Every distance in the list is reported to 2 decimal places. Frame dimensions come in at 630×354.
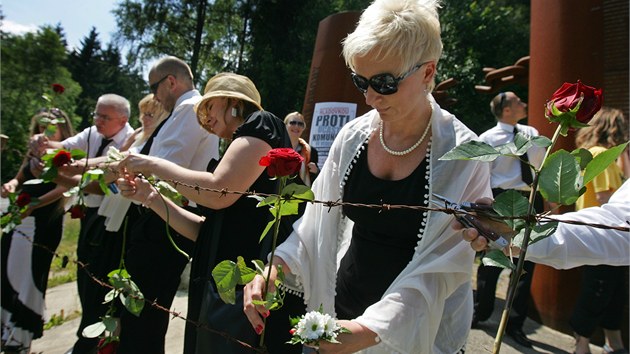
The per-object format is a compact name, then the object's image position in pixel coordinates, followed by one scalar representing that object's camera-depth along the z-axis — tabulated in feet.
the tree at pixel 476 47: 58.90
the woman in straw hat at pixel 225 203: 5.64
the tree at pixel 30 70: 71.19
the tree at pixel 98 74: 65.46
